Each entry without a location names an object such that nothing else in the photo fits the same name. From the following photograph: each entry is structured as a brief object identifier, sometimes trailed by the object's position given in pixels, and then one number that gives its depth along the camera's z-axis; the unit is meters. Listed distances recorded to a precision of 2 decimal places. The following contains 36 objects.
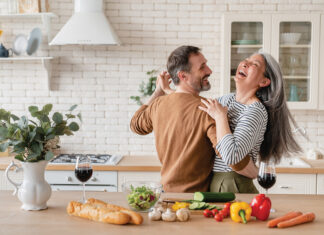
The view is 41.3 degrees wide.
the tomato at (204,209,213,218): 1.89
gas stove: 3.93
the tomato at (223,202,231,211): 1.91
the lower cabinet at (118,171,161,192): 3.84
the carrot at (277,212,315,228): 1.77
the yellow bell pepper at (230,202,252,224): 1.82
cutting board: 2.04
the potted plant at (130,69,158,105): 4.33
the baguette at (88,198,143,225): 1.78
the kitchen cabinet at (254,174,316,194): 3.77
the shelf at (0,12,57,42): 4.16
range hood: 3.93
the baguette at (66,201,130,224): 1.77
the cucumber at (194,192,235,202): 2.06
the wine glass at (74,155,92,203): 2.01
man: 2.34
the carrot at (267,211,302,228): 1.77
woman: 2.41
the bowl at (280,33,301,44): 4.02
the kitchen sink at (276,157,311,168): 3.86
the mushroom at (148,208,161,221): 1.83
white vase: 1.97
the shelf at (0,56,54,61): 4.17
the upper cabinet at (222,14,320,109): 4.00
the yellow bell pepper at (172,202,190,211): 1.96
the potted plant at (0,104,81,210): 1.94
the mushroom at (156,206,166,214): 1.87
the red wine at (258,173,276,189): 1.96
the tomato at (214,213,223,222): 1.83
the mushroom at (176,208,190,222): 1.82
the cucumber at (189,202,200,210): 1.96
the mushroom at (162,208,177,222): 1.82
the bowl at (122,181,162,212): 1.91
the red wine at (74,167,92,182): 2.01
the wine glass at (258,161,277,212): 1.96
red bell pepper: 1.83
